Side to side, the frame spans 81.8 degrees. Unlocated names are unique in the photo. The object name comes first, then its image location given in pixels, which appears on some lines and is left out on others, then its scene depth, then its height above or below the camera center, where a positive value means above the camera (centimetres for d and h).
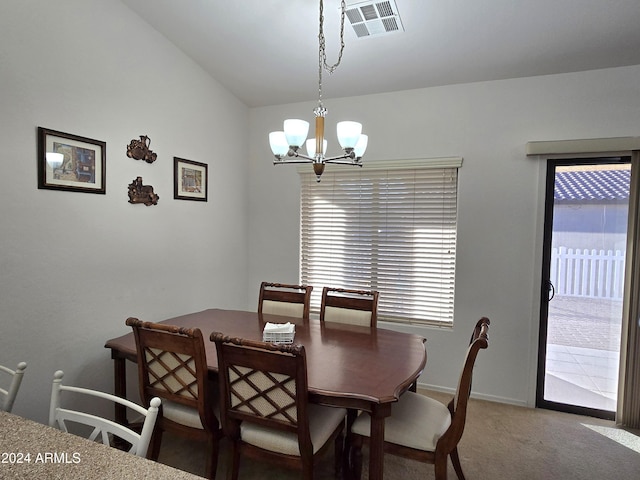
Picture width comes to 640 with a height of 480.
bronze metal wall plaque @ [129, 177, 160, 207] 260 +22
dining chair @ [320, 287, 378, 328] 268 -58
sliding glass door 279 -38
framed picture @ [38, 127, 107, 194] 207 +36
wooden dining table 163 -70
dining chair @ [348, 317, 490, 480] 174 -98
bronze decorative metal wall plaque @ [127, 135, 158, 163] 259 +53
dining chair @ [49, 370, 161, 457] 117 -67
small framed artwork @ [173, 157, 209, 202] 297 +39
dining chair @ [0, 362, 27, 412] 138 -62
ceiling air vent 222 +134
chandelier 191 +48
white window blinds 326 -4
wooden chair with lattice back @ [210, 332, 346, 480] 161 -82
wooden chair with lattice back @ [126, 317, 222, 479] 182 -81
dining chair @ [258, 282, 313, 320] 289 -59
